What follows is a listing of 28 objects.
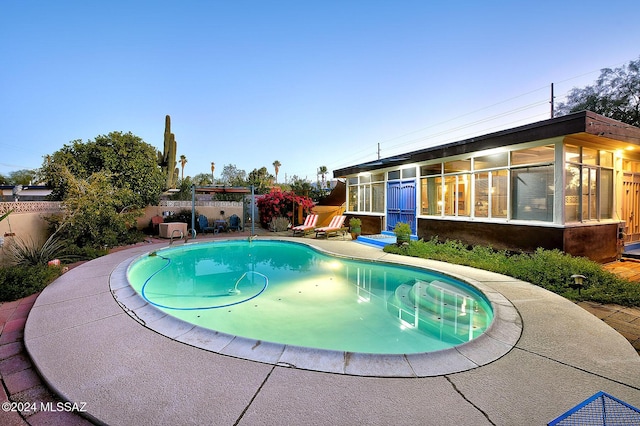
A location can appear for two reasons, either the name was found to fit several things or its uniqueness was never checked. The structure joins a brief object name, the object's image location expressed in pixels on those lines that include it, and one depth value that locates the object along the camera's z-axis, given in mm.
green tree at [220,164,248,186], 60844
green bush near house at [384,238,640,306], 4430
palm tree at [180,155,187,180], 54747
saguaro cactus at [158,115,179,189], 18859
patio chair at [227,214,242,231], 14516
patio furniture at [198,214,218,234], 13380
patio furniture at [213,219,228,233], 13715
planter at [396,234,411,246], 8689
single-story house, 6297
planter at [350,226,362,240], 11633
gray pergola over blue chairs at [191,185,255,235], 12289
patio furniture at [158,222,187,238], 11898
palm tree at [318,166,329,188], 54525
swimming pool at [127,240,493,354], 3906
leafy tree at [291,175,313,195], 23566
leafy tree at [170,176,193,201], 16231
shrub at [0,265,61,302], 4387
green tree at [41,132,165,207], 9547
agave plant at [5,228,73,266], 6168
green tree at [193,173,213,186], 46838
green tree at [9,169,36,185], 40219
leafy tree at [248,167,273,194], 35541
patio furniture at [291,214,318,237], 12659
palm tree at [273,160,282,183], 60562
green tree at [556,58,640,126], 20453
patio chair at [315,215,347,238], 12048
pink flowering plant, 15422
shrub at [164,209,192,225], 13133
